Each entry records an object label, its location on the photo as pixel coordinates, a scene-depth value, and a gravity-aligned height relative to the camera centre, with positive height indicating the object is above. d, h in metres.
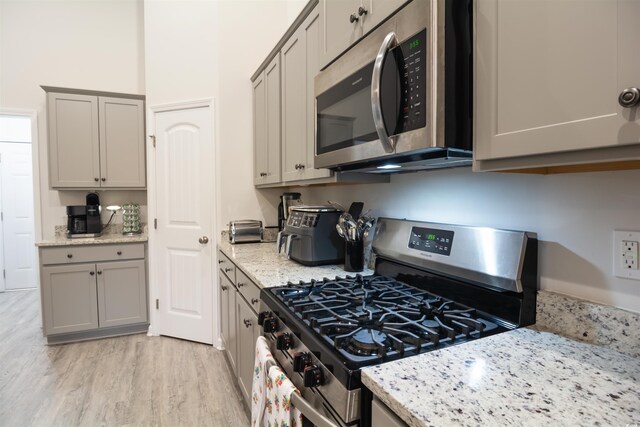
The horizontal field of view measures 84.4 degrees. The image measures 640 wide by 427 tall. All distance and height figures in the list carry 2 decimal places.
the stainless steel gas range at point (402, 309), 0.85 -0.36
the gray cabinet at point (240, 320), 1.71 -0.68
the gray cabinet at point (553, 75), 0.60 +0.25
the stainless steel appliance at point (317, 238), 1.89 -0.20
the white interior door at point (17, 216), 4.59 -0.20
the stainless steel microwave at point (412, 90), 0.92 +0.33
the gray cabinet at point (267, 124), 2.42 +0.58
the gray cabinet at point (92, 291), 3.03 -0.81
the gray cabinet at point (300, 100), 1.83 +0.58
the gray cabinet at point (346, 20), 1.15 +0.66
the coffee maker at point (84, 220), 3.33 -0.19
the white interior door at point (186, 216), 3.03 -0.13
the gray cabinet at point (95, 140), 3.24 +0.58
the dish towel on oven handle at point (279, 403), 0.99 -0.60
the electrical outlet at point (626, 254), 0.84 -0.13
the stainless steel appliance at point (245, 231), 2.82 -0.25
